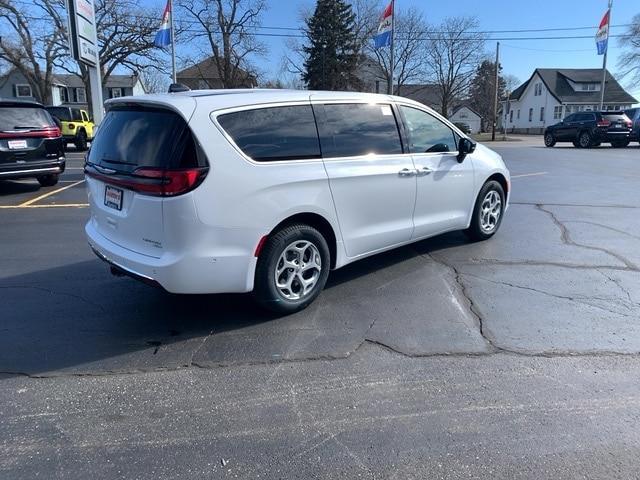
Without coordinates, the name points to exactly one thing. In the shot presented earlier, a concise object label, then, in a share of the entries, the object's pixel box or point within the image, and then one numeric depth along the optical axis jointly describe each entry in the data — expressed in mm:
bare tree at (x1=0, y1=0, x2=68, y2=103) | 40331
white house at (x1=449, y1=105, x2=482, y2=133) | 84375
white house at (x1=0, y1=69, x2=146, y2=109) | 63875
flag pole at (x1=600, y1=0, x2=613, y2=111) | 33253
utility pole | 45906
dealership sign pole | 11922
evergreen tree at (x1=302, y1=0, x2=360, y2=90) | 51500
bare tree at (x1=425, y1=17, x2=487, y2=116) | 64750
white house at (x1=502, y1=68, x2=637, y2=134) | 63188
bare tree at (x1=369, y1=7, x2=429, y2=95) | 59562
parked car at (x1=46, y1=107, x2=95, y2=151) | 23934
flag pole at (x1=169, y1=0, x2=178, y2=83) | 25281
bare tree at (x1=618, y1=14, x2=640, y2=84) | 60688
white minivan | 3486
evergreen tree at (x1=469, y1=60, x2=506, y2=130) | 81812
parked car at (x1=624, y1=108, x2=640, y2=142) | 24689
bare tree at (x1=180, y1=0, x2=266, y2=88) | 45750
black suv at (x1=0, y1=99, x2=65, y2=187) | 9570
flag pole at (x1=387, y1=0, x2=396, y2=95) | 23655
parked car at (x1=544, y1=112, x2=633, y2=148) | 24172
